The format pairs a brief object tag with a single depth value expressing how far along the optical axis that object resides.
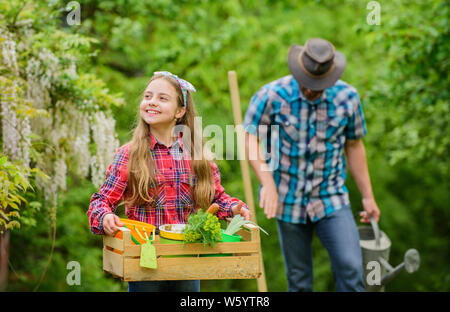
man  6.94
